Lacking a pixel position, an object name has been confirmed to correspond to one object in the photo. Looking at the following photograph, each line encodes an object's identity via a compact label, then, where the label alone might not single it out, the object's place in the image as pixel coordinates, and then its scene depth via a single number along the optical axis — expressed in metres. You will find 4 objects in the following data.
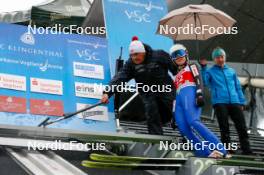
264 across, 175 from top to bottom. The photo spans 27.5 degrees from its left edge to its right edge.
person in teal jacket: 7.12
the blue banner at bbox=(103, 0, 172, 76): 9.09
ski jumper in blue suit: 5.99
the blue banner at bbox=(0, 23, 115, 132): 7.27
